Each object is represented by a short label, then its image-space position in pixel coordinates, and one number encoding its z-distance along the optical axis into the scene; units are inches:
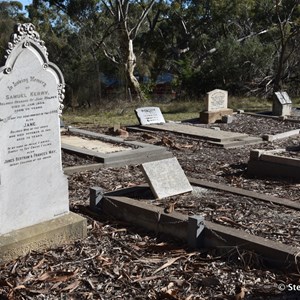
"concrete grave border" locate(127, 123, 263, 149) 366.0
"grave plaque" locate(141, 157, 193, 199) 192.0
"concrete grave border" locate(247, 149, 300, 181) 244.1
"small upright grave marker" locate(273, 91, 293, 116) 529.4
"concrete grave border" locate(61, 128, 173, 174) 275.5
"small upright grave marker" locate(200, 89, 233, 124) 478.8
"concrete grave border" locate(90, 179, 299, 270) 140.4
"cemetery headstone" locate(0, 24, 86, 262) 146.3
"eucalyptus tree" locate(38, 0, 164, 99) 774.3
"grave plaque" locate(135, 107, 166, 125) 441.0
